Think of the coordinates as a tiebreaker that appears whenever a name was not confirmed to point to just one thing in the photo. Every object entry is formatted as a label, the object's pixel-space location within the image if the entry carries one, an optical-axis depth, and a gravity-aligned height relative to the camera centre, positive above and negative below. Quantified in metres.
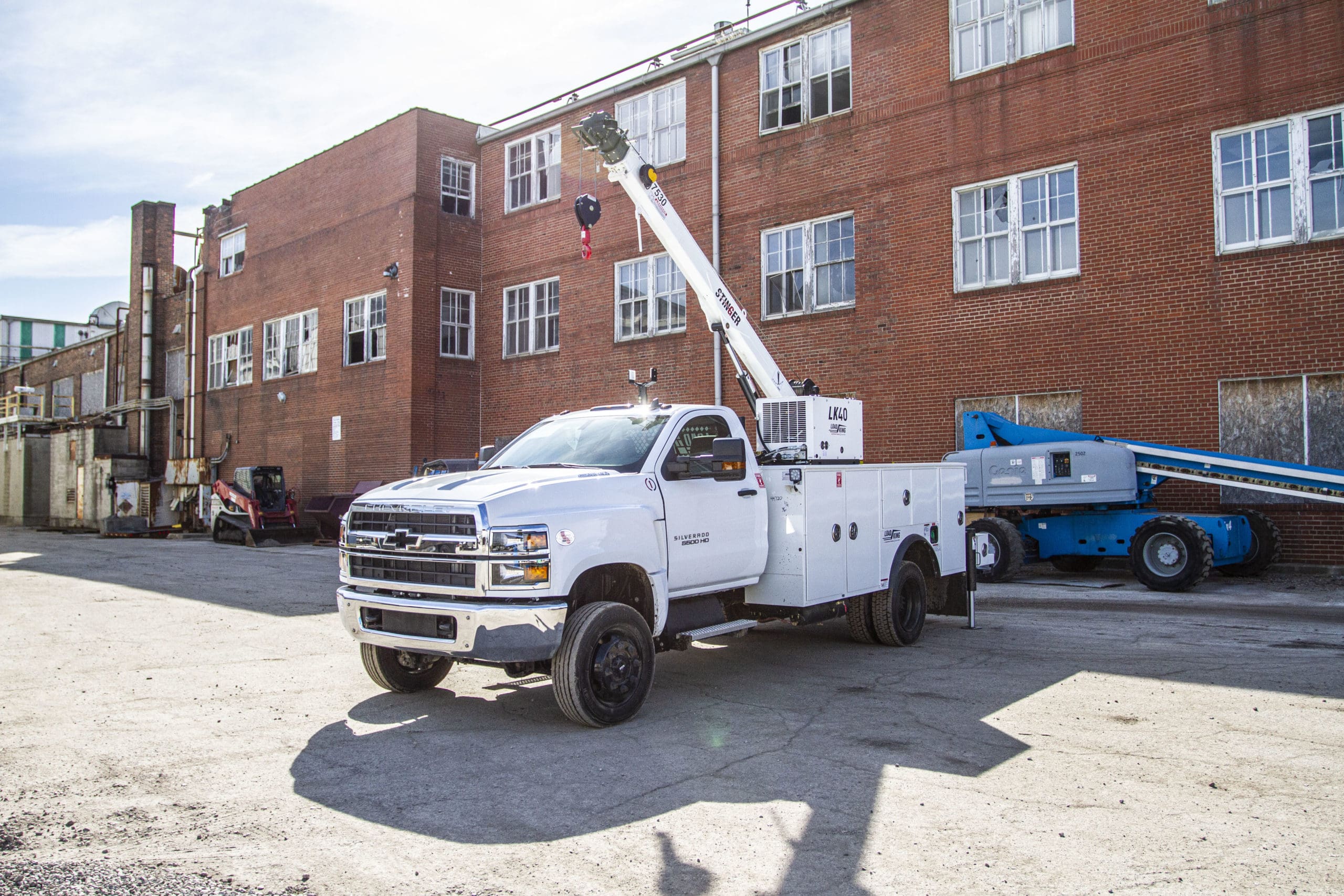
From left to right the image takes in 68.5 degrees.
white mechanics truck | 6.04 -0.45
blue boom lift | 13.14 -0.22
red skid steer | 26.22 -0.47
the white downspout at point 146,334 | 38.50 +6.31
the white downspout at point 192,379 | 36.31 +4.26
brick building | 14.59 +4.80
